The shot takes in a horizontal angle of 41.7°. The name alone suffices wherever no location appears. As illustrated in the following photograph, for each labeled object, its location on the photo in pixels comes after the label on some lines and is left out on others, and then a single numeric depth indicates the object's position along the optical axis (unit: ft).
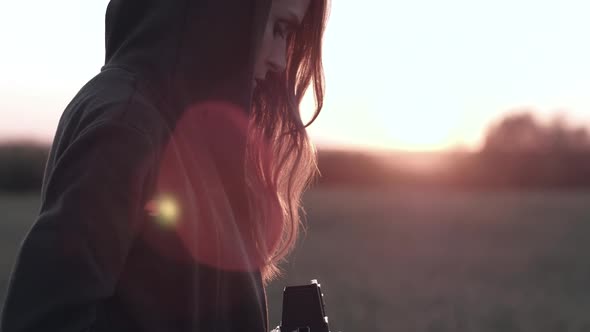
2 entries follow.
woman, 4.40
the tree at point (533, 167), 120.67
